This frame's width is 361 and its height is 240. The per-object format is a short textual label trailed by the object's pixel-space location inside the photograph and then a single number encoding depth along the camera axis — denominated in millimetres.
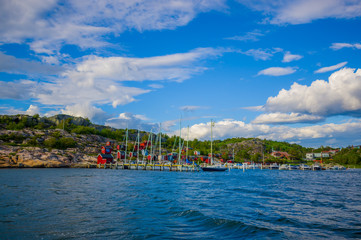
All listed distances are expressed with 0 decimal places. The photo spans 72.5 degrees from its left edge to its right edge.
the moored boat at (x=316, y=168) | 123162
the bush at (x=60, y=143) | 97750
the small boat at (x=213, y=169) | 81712
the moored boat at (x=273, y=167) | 133175
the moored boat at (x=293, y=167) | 128275
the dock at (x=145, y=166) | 85412
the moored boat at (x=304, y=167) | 123125
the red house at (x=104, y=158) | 91506
